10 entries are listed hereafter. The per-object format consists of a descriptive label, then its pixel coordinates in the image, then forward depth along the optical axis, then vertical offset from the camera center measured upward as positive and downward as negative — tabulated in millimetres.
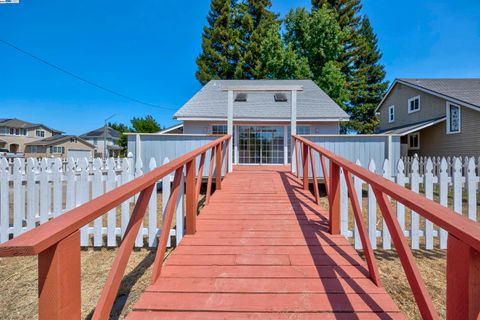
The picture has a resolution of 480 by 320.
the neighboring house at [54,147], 41500 +1914
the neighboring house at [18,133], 40531 +4307
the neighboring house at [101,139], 50438 +4201
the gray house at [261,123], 11086 +1599
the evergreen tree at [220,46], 24606 +11121
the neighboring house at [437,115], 13492 +2707
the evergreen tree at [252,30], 24109 +12534
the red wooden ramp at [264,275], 1803 -1025
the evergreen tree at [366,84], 27344 +8159
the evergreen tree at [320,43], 20578 +9913
